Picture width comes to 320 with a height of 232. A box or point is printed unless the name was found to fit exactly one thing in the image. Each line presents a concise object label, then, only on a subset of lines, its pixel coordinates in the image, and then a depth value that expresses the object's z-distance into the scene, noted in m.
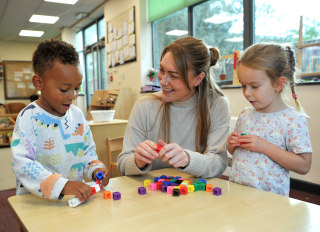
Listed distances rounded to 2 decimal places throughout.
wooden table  0.65
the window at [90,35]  7.54
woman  1.26
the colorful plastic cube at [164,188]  0.91
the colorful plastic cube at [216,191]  0.87
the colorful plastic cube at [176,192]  0.86
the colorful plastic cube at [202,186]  0.92
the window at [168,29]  4.46
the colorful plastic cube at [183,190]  0.88
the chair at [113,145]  2.35
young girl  1.02
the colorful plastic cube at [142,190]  0.88
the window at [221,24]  3.43
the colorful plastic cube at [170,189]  0.89
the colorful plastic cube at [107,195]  0.85
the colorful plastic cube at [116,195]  0.83
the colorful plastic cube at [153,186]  0.93
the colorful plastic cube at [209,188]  0.91
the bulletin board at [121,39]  5.30
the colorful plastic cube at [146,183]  0.98
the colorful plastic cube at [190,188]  0.90
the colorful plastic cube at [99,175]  0.95
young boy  0.90
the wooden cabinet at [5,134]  4.71
